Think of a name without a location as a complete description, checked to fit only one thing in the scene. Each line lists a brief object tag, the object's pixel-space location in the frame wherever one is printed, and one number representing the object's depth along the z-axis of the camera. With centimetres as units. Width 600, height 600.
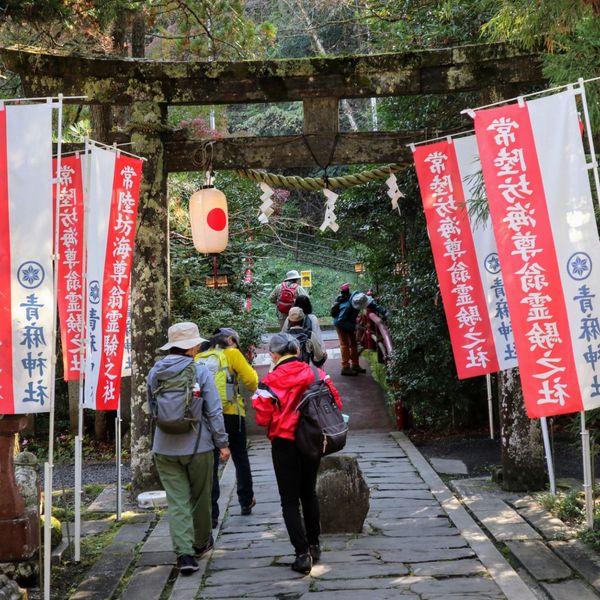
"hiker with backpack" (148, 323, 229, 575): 688
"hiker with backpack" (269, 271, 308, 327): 1564
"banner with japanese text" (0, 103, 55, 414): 577
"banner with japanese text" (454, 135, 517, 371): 882
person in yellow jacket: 853
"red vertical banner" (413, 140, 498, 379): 894
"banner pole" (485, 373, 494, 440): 934
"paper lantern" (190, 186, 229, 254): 1007
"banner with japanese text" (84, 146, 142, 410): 803
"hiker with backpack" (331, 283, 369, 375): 1739
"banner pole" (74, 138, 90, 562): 725
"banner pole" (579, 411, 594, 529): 739
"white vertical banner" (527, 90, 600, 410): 634
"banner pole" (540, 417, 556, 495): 873
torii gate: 965
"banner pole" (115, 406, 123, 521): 877
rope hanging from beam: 1042
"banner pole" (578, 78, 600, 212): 630
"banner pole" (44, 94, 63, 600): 577
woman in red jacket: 674
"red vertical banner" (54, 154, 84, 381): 802
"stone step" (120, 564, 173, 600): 642
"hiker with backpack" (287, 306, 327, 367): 1088
